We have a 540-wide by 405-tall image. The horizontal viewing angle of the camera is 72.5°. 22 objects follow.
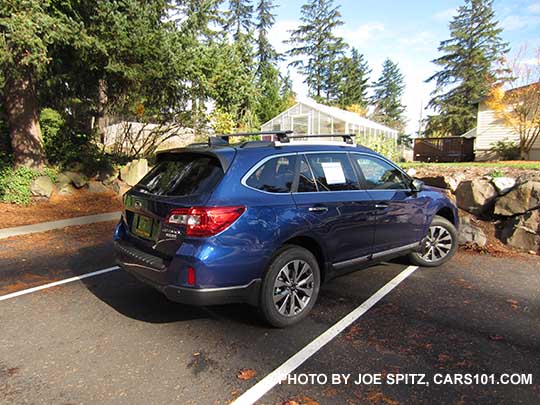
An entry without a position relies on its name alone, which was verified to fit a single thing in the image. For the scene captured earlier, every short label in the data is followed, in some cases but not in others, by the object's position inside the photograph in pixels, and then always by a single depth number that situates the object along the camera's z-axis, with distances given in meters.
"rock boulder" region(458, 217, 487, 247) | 6.14
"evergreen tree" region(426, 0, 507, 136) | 45.91
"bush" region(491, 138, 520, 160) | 21.19
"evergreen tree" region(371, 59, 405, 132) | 72.88
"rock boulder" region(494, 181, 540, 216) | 6.43
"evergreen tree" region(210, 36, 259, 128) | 10.19
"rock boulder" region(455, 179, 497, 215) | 7.30
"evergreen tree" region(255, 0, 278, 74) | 43.56
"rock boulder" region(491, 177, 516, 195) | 7.12
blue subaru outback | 2.99
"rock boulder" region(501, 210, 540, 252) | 6.02
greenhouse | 26.54
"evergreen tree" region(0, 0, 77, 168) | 6.03
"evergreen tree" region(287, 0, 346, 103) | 48.12
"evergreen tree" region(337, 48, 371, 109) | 50.72
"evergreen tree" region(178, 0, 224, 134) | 8.82
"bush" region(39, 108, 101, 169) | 11.65
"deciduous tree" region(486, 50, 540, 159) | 19.84
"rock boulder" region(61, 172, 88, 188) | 10.74
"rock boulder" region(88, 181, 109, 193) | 10.96
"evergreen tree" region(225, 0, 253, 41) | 40.50
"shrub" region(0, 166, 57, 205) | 9.30
